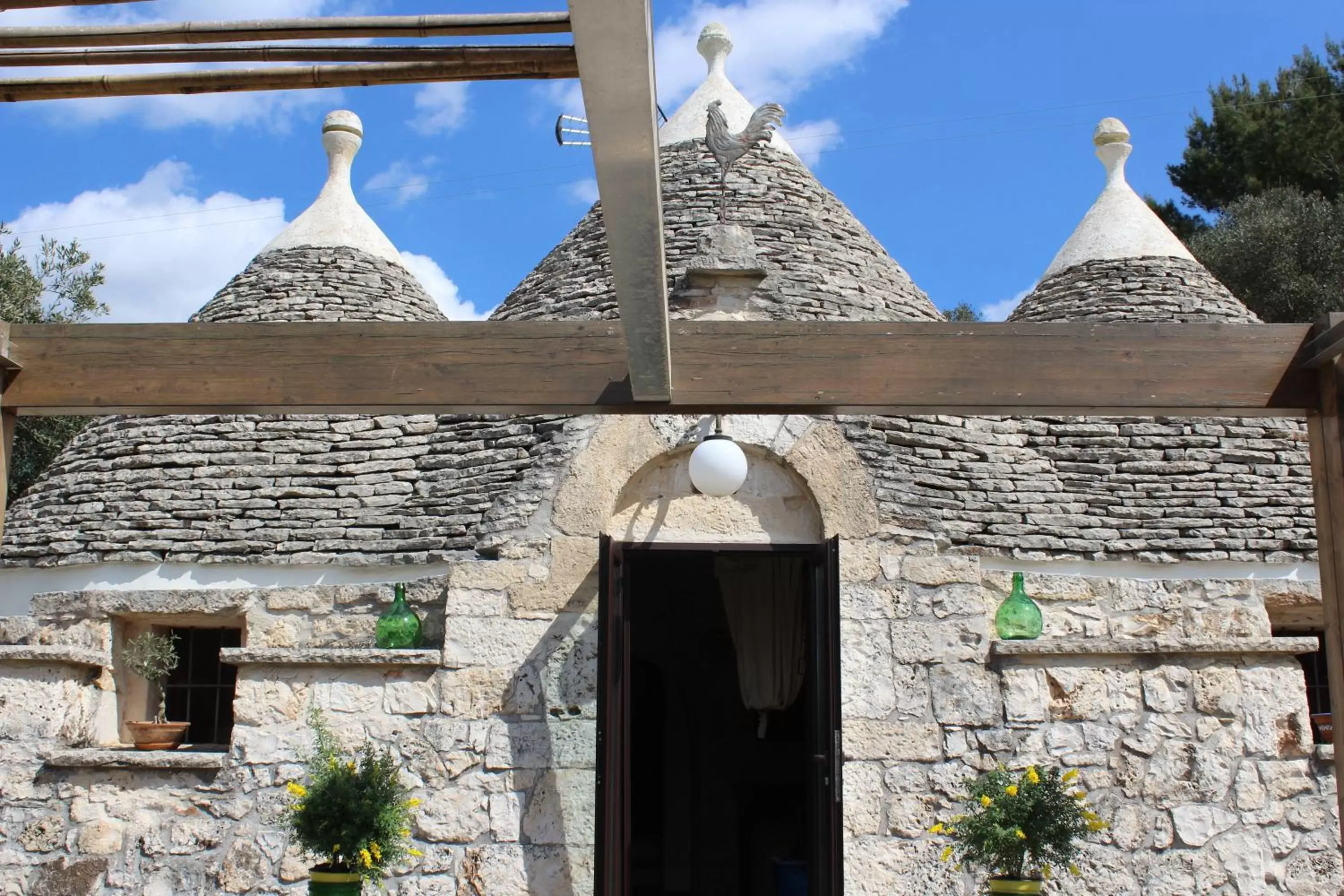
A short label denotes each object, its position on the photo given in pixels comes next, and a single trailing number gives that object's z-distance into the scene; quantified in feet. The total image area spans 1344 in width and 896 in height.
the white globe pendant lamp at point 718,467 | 18.74
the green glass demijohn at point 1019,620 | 20.81
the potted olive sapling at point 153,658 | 22.58
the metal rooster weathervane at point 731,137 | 25.61
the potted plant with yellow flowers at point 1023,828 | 16.60
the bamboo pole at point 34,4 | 8.95
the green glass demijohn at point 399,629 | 20.98
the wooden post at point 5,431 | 14.88
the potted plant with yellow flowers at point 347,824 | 16.98
